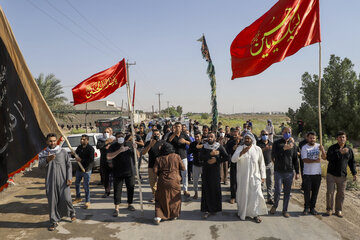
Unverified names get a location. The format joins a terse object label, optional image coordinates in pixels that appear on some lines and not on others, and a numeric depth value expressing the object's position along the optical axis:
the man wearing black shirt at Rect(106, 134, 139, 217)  5.87
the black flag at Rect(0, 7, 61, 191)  4.35
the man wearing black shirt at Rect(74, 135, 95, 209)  6.28
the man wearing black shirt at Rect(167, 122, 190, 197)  6.63
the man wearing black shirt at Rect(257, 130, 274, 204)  6.45
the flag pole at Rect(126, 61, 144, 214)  5.59
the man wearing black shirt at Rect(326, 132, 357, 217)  5.52
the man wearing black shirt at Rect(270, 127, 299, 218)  5.69
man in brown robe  5.35
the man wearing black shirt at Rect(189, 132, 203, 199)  6.76
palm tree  23.78
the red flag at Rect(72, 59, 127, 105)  5.89
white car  9.66
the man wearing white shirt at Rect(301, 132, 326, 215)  5.59
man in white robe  5.35
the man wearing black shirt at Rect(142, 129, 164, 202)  6.27
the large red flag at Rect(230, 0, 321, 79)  5.30
